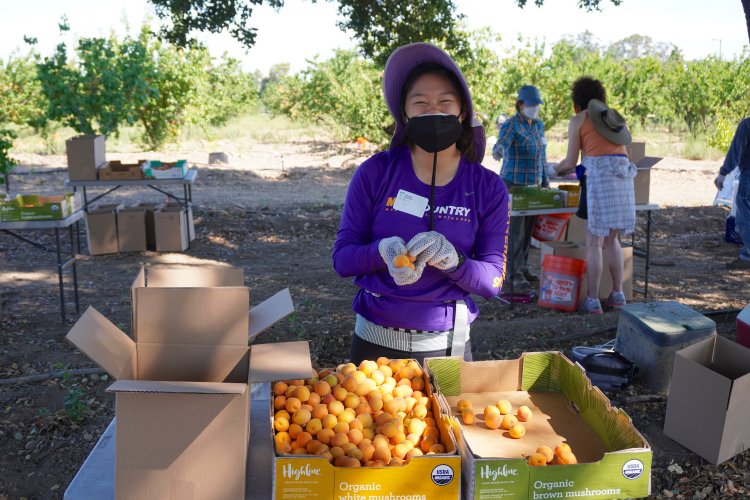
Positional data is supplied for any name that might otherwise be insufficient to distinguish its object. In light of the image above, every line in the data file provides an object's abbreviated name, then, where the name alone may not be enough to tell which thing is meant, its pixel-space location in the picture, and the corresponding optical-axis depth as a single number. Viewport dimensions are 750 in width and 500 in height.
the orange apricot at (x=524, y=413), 1.95
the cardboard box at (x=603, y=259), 6.64
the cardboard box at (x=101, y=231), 8.75
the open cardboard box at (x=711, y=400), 3.41
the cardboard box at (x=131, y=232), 8.89
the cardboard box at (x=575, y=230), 8.09
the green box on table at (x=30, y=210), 5.56
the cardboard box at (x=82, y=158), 8.09
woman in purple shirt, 2.17
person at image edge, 7.32
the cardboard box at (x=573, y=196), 6.71
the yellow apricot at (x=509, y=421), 1.90
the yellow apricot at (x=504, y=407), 1.96
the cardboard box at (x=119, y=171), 8.13
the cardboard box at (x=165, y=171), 8.36
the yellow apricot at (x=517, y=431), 1.87
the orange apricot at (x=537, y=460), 1.63
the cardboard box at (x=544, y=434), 1.54
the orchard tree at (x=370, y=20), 6.87
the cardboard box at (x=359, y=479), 1.52
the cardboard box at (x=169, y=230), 8.95
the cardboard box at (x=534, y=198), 6.52
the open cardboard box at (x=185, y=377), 1.58
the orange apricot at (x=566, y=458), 1.65
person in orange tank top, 5.86
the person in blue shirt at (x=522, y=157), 6.98
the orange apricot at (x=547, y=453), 1.67
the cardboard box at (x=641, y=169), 6.62
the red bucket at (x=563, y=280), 6.46
